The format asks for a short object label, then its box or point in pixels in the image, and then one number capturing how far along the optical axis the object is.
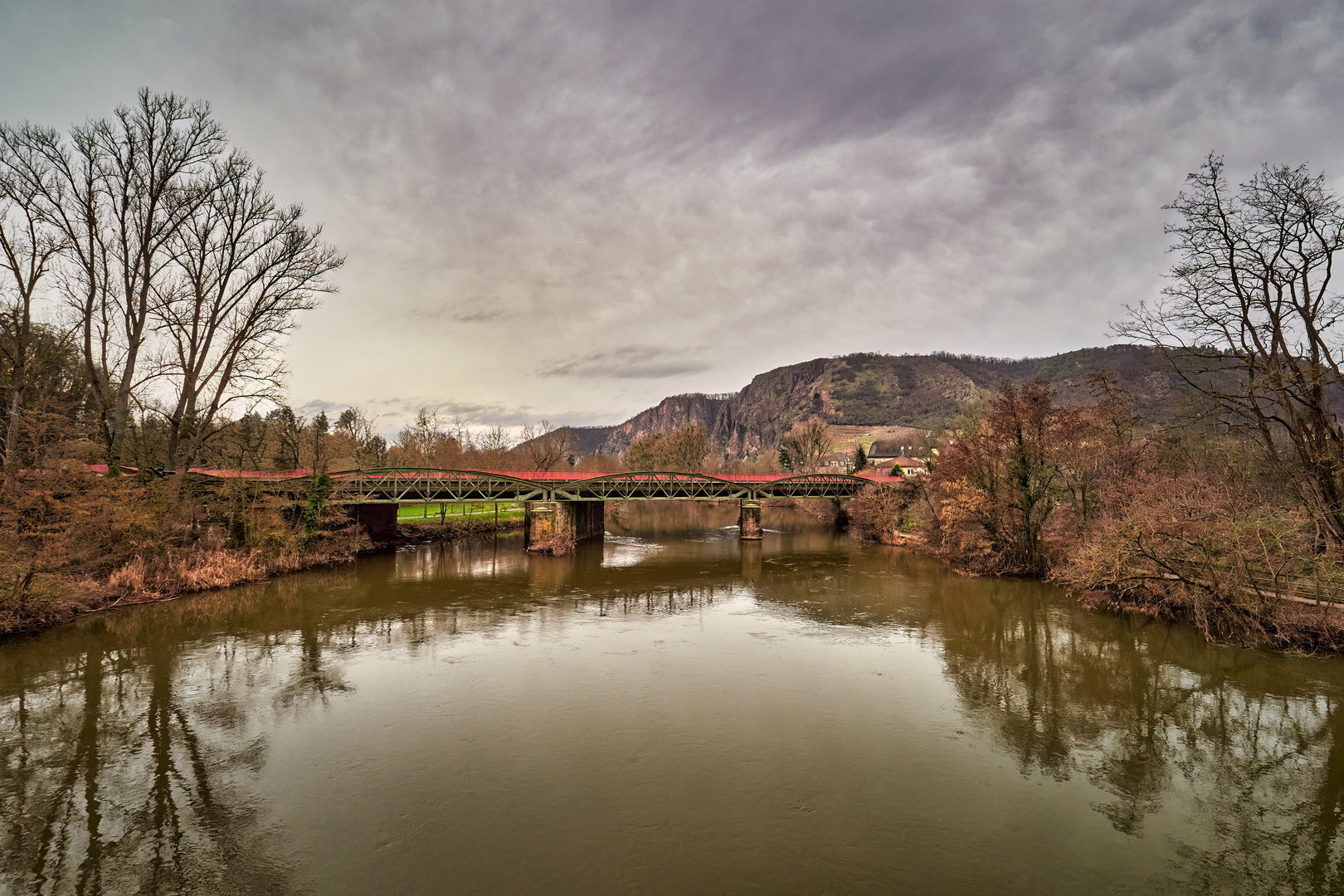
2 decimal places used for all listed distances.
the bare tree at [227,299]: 23.59
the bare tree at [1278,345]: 15.52
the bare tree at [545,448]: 62.53
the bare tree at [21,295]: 18.89
